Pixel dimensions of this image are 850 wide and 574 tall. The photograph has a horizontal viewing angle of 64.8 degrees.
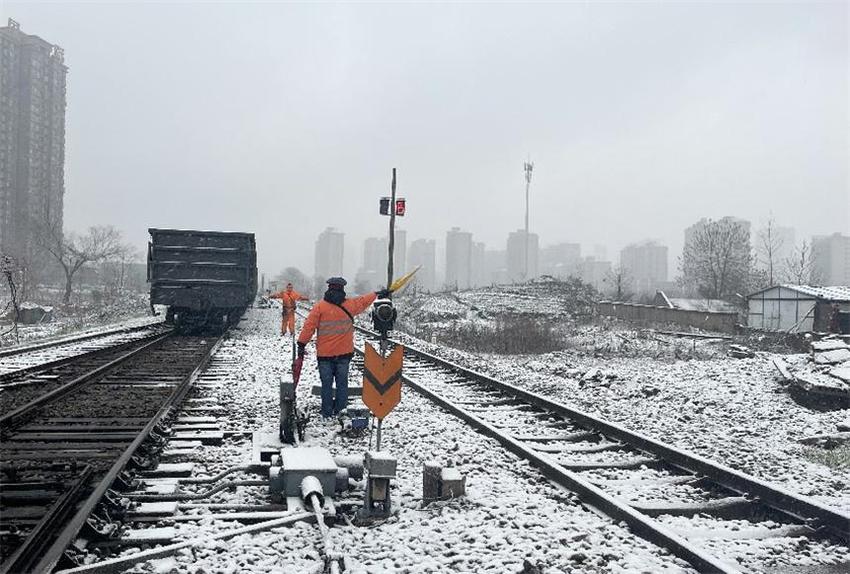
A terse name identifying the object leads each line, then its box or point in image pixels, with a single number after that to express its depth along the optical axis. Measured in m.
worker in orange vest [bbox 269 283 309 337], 18.86
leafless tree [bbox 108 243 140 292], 51.46
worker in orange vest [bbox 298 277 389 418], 8.06
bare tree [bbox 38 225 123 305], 54.12
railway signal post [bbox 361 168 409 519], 4.87
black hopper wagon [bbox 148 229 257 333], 19.47
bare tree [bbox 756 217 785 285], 53.49
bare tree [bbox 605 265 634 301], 54.94
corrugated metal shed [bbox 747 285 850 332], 26.64
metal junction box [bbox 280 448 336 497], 5.12
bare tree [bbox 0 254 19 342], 18.75
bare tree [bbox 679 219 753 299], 58.59
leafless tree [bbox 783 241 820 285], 50.28
